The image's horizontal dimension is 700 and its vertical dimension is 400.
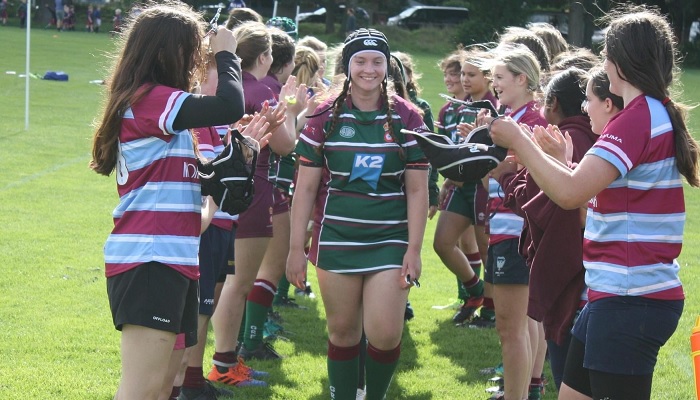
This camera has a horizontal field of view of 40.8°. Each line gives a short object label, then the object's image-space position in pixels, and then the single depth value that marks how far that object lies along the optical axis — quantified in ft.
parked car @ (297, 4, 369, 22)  186.38
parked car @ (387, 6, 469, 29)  179.52
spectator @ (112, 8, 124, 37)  160.40
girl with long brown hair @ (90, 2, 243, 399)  12.19
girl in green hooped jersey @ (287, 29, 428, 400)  16.81
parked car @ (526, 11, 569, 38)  165.94
